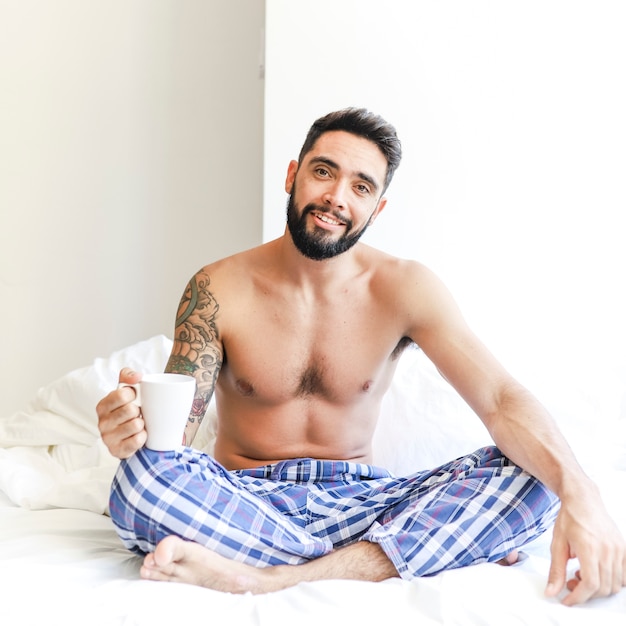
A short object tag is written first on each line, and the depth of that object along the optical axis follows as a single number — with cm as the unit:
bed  98
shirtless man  112
